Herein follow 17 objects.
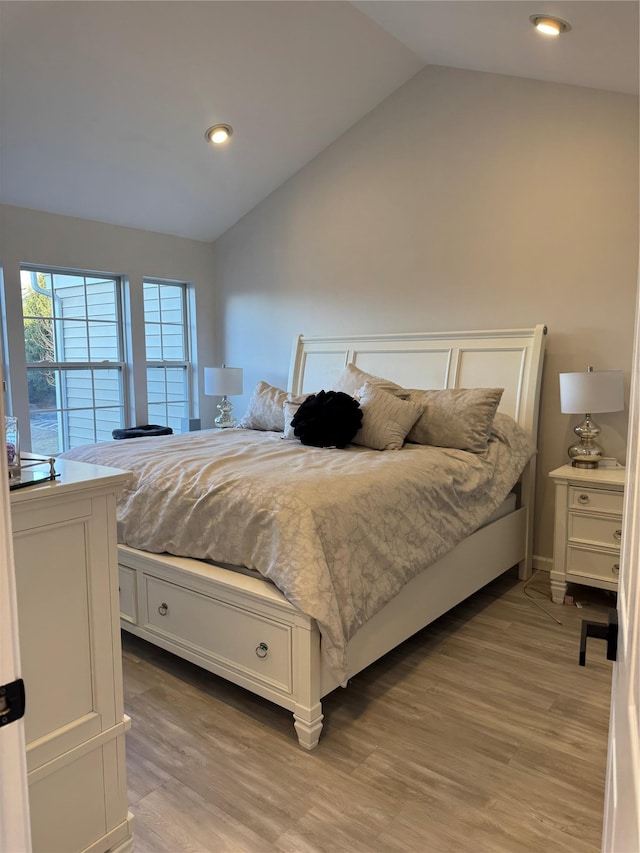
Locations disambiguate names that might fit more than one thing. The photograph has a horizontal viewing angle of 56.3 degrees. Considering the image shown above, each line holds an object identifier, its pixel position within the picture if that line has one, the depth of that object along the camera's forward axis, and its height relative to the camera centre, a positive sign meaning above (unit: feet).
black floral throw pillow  10.42 -0.95
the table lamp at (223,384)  15.79 -0.46
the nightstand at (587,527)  9.91 -2.74
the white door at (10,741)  2.31 -1.46
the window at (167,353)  16.48 +0.40
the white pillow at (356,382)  11.71 -0.33
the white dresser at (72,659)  4.23 -2.18
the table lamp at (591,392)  10.12 -0.46
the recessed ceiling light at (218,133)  12.92 +5.05
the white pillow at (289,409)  11.47 -0.84
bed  6.70 -2.56
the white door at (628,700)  1.85 -1.21
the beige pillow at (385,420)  10.27 -0.94
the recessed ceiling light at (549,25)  8.13 +4.71
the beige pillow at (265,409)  12.92 -0.94
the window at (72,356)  13.84 +0.27
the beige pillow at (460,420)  10.18 -0.94
